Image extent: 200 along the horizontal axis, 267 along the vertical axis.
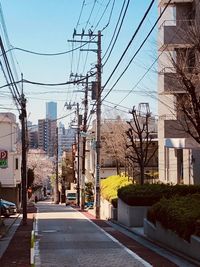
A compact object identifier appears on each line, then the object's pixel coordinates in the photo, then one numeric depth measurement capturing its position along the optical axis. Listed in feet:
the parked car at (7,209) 124.56
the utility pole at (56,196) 305.20
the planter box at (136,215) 85.87
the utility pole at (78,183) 202.44
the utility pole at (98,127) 116.26
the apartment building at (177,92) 66.23
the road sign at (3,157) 100.48
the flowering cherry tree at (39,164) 324.54
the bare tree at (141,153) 103.86
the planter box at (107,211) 109.95
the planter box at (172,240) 44.83
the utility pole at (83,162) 167.69
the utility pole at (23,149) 99.53
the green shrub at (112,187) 119.03
